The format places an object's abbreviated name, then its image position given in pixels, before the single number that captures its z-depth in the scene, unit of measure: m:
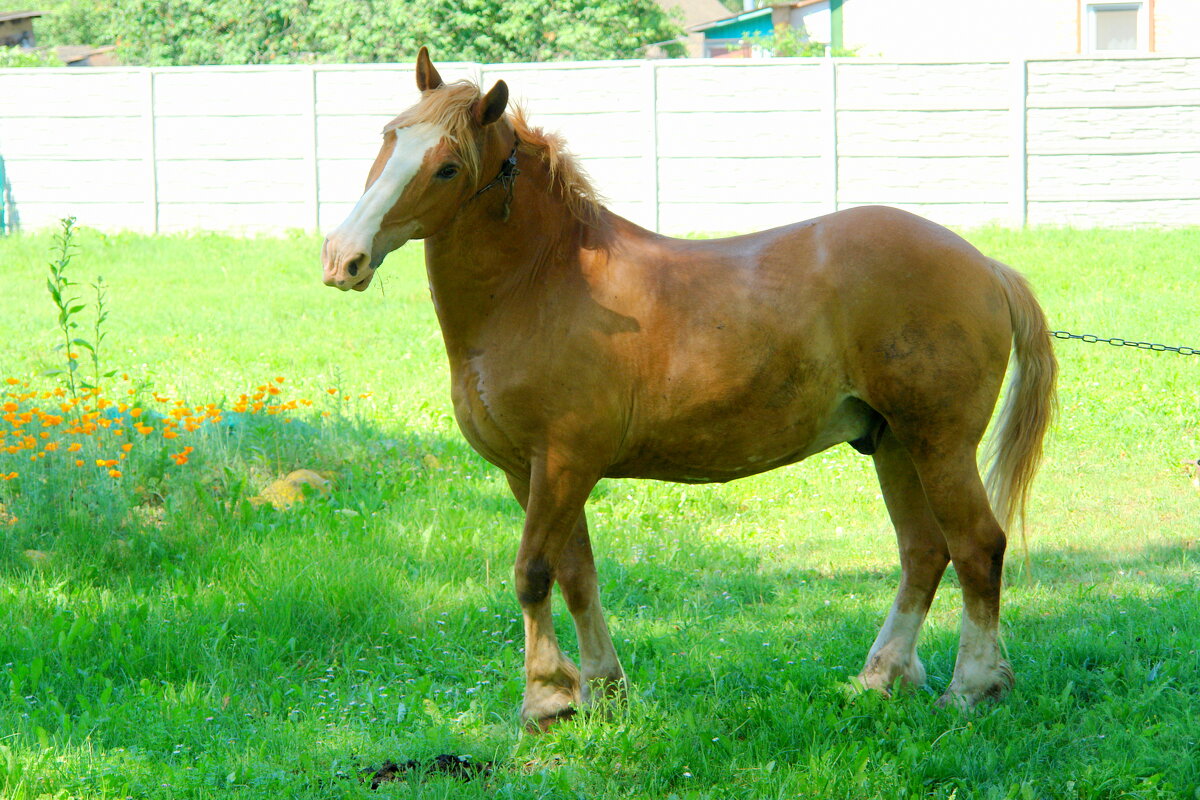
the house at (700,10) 53.19
